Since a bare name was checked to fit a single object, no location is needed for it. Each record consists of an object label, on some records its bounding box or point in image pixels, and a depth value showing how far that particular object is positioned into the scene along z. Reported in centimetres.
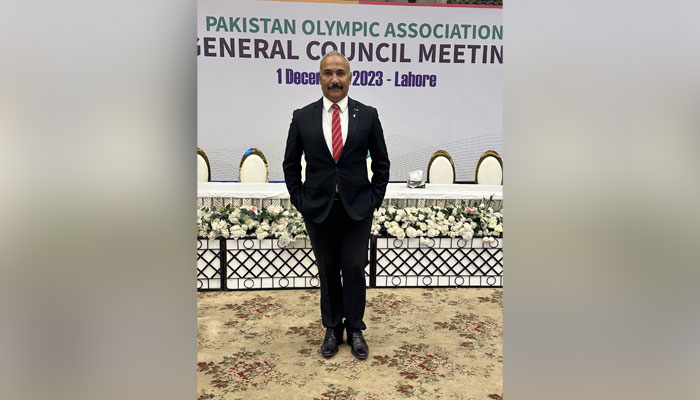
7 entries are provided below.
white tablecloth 369
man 222
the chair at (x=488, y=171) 509
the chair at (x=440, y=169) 502
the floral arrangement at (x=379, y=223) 339
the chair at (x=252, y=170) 473
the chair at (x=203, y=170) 459
